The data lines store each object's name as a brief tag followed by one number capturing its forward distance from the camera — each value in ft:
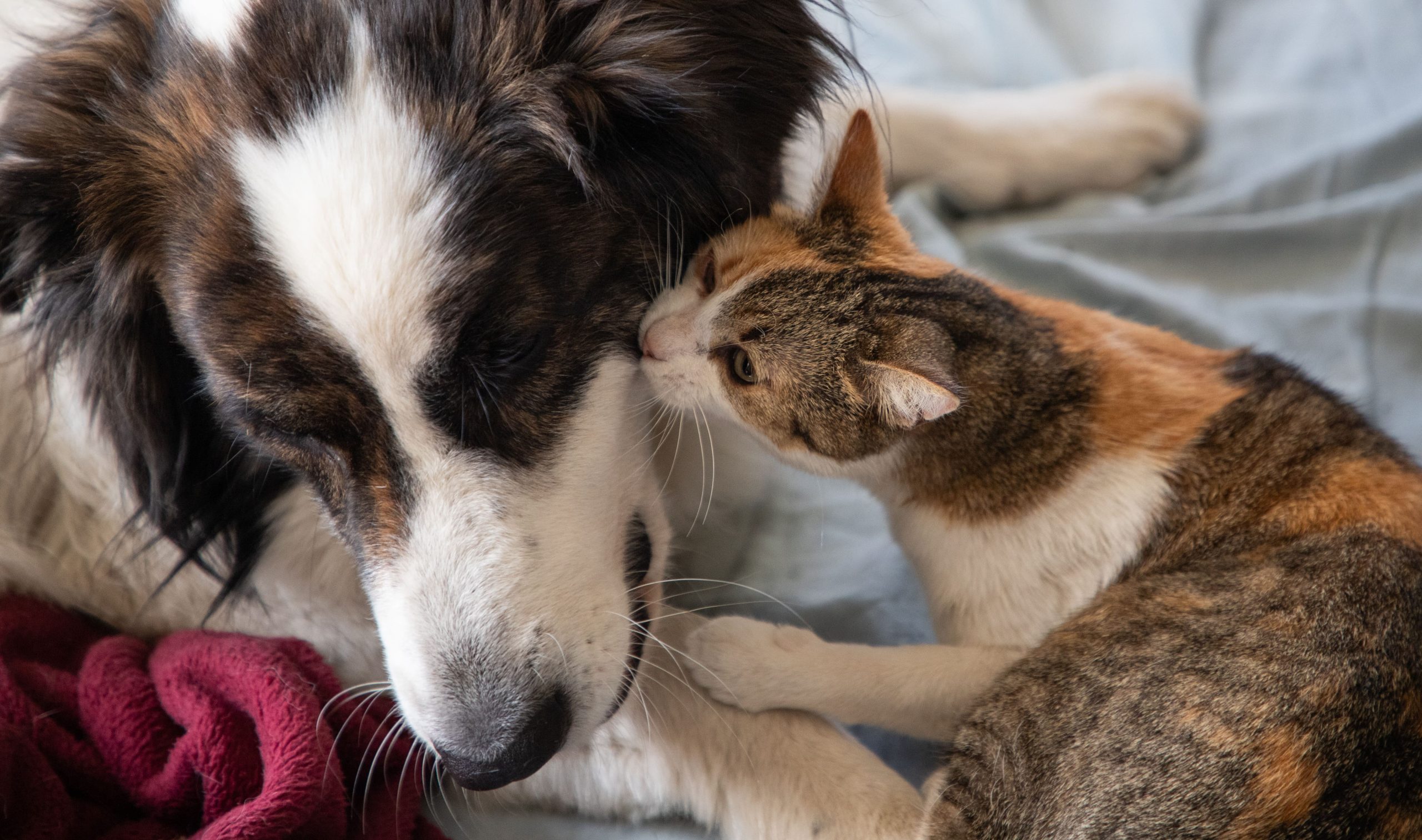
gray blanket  3.08
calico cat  2.63
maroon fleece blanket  2.73
